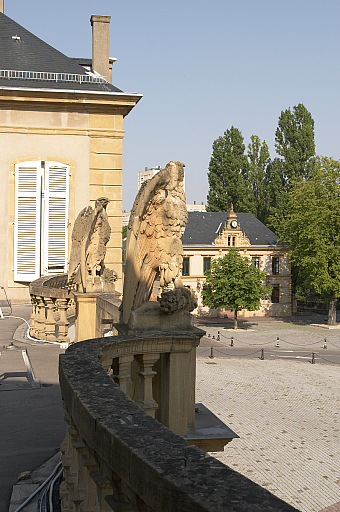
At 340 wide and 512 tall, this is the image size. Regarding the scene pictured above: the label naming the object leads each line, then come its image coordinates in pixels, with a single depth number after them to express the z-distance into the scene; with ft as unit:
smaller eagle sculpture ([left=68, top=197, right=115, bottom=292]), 32.96
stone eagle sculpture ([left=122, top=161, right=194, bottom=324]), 17.11
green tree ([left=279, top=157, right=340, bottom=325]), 148.36
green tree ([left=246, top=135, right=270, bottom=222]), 210.18
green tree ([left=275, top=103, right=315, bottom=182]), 199.62
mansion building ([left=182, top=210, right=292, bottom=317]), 181.16
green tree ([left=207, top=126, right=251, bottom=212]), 207.41
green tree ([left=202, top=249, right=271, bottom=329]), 151.12
